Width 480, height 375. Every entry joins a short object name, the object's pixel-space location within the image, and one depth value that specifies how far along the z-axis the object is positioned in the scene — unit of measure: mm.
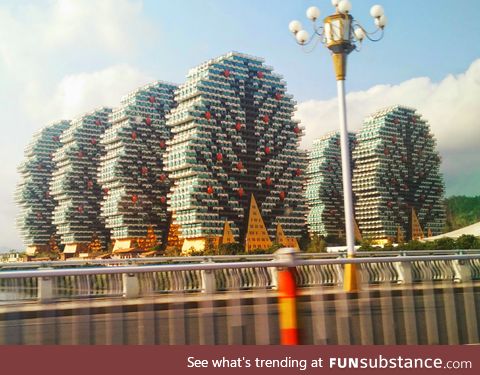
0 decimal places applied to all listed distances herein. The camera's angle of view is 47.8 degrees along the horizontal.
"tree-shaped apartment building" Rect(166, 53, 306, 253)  105625
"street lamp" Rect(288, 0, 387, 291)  14211
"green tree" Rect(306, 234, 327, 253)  99175
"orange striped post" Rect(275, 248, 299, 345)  4547
